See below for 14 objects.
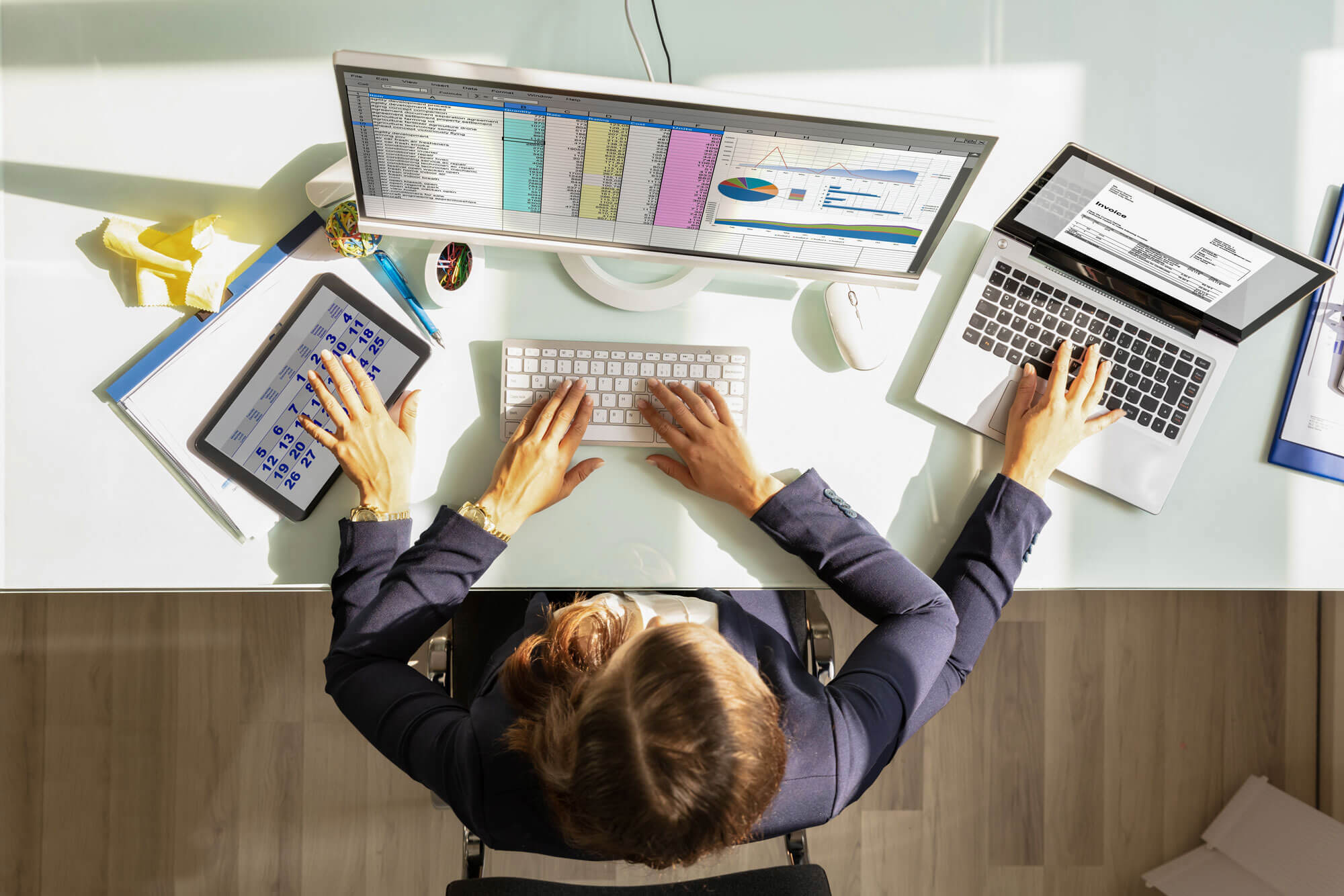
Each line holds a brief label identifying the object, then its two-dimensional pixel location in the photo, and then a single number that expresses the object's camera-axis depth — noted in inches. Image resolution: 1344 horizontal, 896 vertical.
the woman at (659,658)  30.1
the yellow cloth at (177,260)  38.6
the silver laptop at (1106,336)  42.4
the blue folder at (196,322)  39.8
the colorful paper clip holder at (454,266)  41.0
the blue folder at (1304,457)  45.0
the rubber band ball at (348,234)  39.1
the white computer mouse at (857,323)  42.0
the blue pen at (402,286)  41.2
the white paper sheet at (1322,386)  45.0
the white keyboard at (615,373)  41.6
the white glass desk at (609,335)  40.1
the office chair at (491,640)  46.5
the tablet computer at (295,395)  40.2
